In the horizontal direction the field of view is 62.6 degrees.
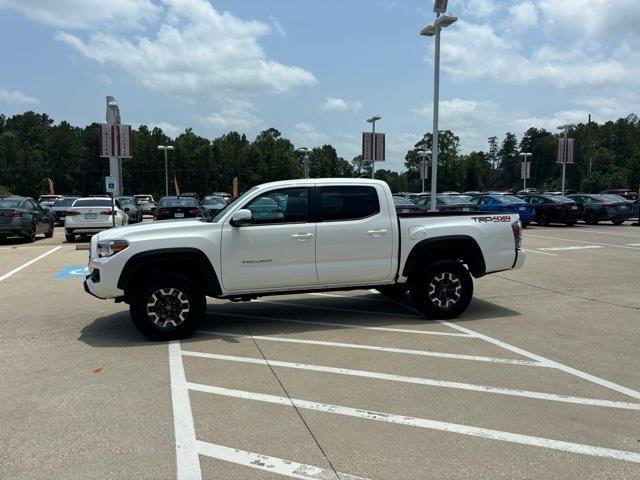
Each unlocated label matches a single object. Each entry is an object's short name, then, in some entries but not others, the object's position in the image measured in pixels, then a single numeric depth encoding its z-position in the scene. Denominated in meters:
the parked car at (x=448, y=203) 22.57
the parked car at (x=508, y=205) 24.92
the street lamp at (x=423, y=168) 43.56
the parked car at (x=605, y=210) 26.51
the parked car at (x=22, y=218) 18.28
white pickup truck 6.52
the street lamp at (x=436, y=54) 15.22
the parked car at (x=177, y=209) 19.88
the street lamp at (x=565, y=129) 37.11
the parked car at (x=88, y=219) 18.78
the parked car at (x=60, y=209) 28.53
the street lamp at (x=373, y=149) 22.69
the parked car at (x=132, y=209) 28.56
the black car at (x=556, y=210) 25.55
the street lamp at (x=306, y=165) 31.82
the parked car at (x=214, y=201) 27.12
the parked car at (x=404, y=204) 19.71
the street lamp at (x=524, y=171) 46.60
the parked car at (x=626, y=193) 36.42
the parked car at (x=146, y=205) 40.47
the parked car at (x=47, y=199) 41.31
